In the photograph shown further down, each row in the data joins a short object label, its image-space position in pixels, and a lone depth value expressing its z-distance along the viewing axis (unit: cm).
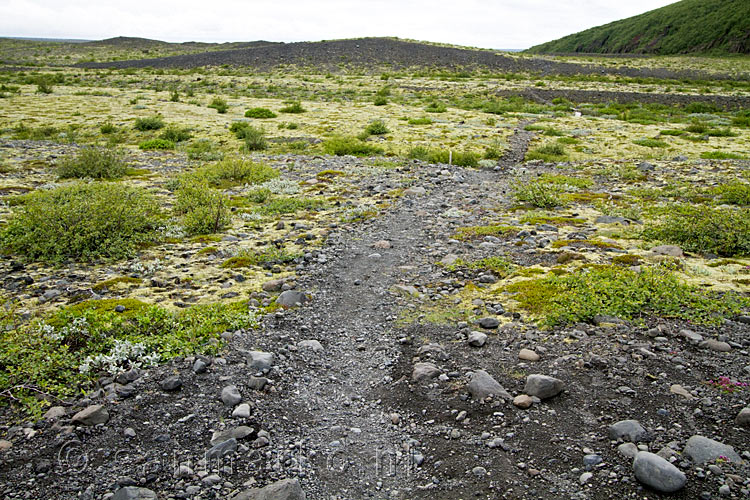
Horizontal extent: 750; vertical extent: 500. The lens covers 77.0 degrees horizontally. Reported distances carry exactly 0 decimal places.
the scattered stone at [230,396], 512
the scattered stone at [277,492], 395
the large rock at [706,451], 404
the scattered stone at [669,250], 874
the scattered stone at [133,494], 388
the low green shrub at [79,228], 889
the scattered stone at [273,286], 798
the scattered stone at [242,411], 495
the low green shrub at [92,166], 1577
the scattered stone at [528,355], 585
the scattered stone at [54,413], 478
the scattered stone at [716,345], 559
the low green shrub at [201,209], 1070
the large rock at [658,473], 379
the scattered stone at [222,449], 443
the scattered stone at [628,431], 441
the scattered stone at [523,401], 503
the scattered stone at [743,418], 441
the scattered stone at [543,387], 514
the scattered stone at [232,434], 461
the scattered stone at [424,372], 566
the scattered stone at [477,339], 625
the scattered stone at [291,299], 743
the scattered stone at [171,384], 529
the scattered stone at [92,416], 471
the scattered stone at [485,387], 521
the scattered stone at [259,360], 574
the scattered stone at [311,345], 634
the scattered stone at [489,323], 669
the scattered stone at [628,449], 421
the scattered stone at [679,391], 491
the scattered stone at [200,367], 559
